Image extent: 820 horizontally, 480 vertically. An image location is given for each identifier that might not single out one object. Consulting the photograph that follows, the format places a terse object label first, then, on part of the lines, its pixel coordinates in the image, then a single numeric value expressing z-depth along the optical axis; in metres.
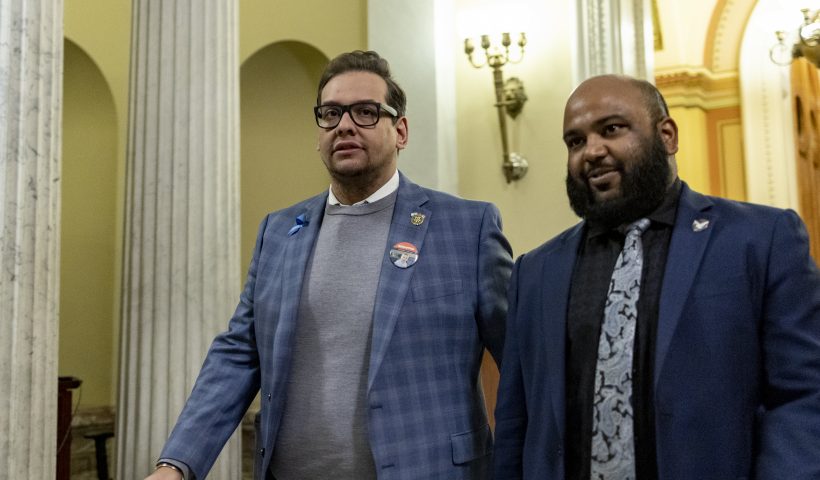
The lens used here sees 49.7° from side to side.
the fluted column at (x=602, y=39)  5.29
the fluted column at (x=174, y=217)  3.43
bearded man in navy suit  1.31
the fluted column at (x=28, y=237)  2.43
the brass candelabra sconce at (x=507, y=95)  5.50
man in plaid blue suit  1.64
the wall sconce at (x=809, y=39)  5.80
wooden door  8.33
